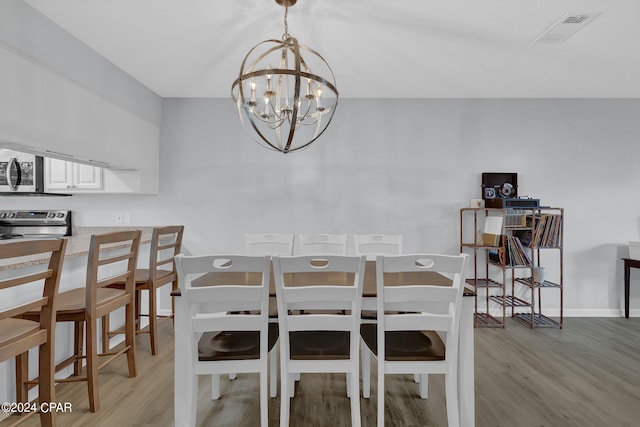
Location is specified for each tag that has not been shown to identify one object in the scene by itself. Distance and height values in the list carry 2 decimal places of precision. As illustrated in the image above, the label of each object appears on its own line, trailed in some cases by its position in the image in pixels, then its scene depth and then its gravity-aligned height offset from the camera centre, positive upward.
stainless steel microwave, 3.38 +0.34
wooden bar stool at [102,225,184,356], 2.75 -0.60
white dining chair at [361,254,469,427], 1.64 -0.53
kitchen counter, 1.85 -0.29
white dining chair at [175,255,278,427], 1.62 -0.54
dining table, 1.71 -0.59
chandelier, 1.87 +0.88
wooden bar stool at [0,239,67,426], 1.50 -0.55
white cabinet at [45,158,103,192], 3.56 +0.33
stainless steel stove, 3.71 -0.16
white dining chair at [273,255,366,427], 1.62 -0.54
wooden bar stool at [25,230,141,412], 2.00 -0.58
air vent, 2.32 +1.28
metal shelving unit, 3.58 -0.65
